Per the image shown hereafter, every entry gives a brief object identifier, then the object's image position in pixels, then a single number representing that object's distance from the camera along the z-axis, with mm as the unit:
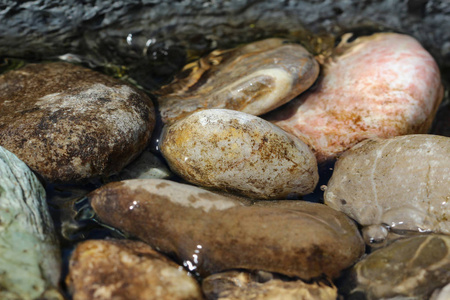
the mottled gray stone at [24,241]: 2119
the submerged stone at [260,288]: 2369
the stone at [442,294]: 2229
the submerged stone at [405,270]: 2346
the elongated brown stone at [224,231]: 2473
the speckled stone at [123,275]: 2186
